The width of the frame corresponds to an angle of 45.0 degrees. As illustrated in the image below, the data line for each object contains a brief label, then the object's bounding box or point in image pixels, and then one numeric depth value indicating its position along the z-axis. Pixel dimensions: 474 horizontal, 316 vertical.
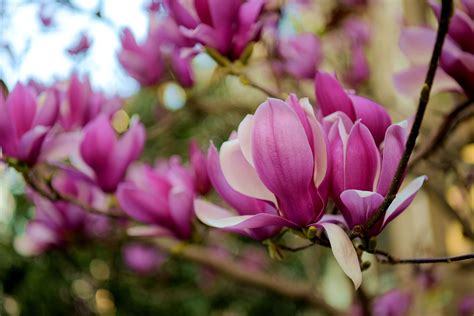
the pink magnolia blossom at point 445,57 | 0.42
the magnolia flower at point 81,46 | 0.81
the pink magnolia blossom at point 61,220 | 0.70
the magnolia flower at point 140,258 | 1.31
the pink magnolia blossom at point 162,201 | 0.51
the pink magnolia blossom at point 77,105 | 0.61
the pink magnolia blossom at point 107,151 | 0.54
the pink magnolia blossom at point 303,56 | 0.82
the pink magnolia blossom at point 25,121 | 0.50
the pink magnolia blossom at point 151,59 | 0.68
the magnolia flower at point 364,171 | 0.33
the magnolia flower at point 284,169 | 0.33
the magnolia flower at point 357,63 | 1.13
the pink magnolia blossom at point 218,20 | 0.46
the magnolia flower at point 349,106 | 0.37
